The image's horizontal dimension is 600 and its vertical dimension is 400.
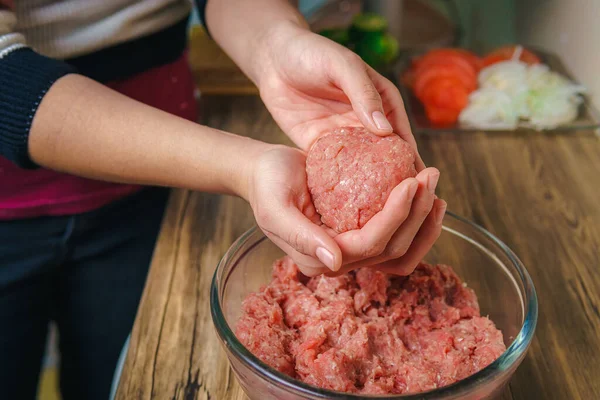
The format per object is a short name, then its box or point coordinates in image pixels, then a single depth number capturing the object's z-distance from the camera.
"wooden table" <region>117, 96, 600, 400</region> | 1.00
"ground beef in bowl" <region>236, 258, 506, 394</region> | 0.80
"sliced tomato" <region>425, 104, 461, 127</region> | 1.85
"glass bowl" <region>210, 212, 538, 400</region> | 0.72
